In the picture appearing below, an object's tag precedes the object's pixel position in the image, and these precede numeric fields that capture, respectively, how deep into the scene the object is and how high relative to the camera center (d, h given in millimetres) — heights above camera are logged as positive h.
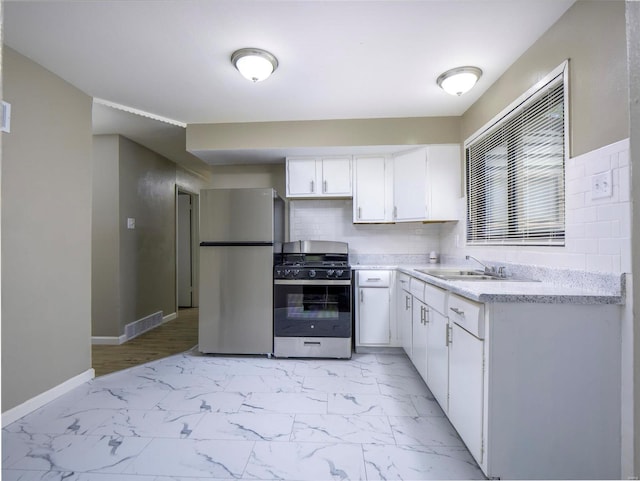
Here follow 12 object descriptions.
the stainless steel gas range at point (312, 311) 3182 -693
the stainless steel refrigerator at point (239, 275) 3246 -347
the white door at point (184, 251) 5707 -196
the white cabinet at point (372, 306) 3281 -659
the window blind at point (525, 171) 1894 +470
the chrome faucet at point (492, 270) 2352 -224
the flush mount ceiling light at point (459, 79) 2352 +1159
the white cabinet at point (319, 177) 3547 +673
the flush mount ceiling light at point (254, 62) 2143 +1165
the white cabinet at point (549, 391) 1468 -678
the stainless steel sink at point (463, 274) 2215 -262
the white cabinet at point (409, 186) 3287 +555
